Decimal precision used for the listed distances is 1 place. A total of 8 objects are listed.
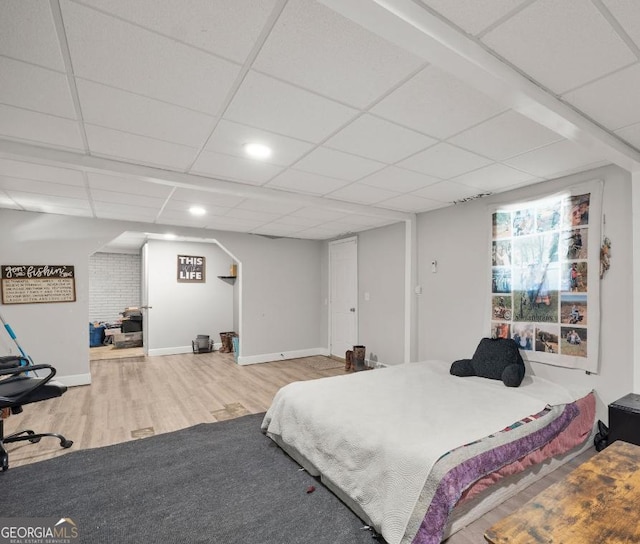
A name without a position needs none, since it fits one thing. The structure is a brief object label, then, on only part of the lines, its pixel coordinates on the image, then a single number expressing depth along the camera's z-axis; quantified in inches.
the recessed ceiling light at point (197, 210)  166.4
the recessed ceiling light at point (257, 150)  96.4
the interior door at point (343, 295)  238.7
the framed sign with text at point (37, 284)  167.6
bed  69.7
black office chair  97.7
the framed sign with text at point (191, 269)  278.2
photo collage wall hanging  115.6
